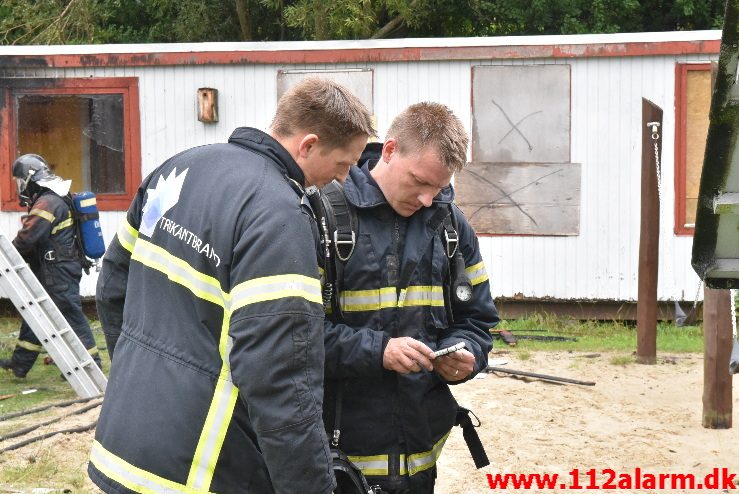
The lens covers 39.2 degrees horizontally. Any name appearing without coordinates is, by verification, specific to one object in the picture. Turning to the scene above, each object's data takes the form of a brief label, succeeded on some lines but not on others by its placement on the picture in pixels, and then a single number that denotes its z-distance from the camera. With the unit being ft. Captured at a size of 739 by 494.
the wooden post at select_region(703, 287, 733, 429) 22.98
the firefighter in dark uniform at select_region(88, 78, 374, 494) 7.75
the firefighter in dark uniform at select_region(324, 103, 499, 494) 10.50
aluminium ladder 26.25
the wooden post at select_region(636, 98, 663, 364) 28.78
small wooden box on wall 37.17
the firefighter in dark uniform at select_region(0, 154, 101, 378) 27.96
